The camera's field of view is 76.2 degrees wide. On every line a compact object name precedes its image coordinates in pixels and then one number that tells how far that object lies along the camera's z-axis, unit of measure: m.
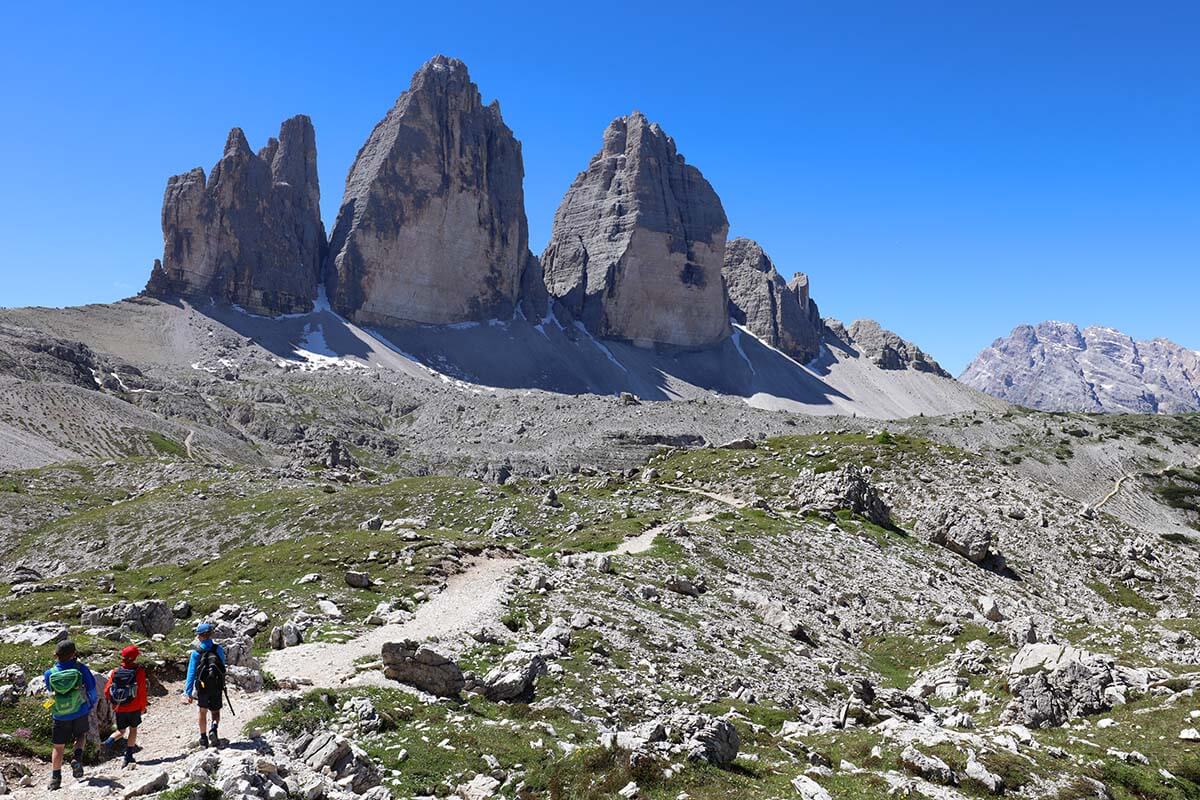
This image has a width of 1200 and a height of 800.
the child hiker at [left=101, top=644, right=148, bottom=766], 17.08
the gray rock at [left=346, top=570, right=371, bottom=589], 35.38
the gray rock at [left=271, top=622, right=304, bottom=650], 27.02
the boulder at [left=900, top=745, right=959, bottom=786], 17.30
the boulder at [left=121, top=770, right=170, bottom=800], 14.87
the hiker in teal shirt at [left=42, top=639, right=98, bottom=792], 16.06
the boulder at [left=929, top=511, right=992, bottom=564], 57.47
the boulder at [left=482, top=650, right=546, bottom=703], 23.27
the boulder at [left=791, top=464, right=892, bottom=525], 60.34
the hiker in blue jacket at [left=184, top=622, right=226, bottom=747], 17.62
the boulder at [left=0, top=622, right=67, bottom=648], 22.38
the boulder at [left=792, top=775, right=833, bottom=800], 16.30
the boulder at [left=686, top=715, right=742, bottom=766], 17.69
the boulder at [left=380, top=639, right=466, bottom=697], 22.81
